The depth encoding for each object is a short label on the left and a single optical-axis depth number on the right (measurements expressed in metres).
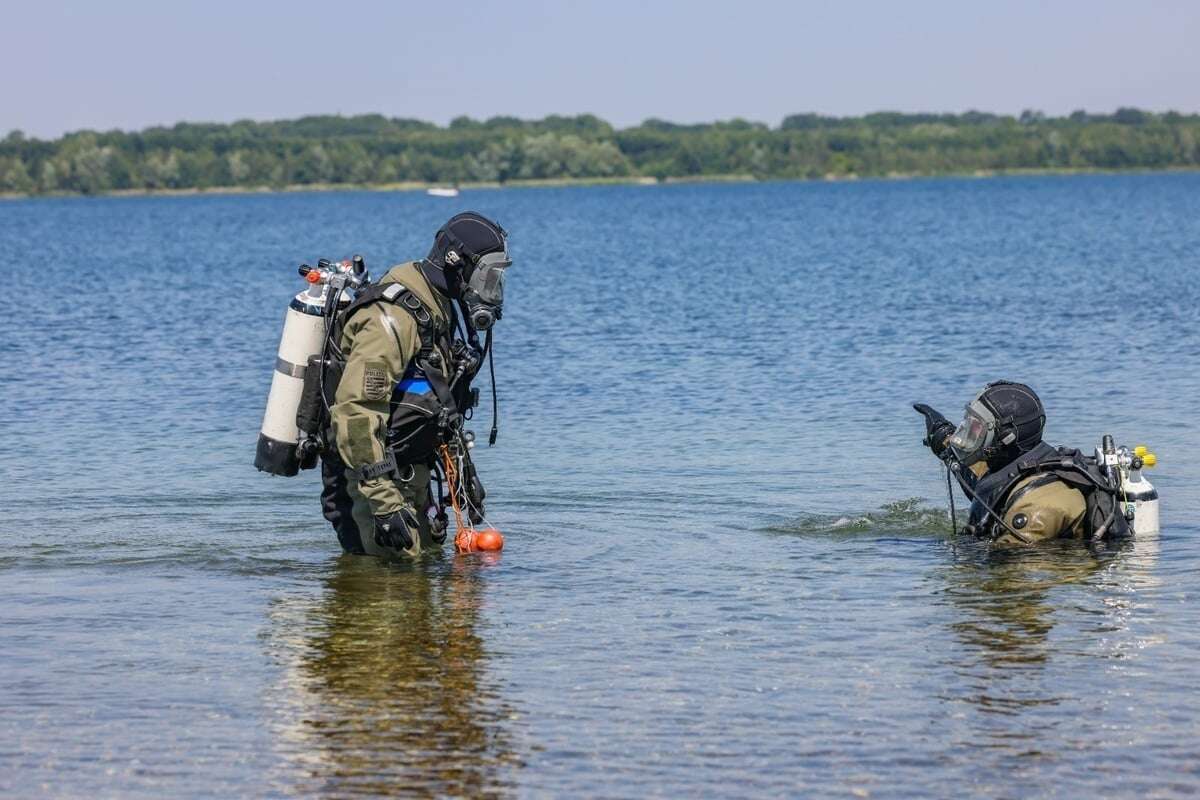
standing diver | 17.34
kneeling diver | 19.50
